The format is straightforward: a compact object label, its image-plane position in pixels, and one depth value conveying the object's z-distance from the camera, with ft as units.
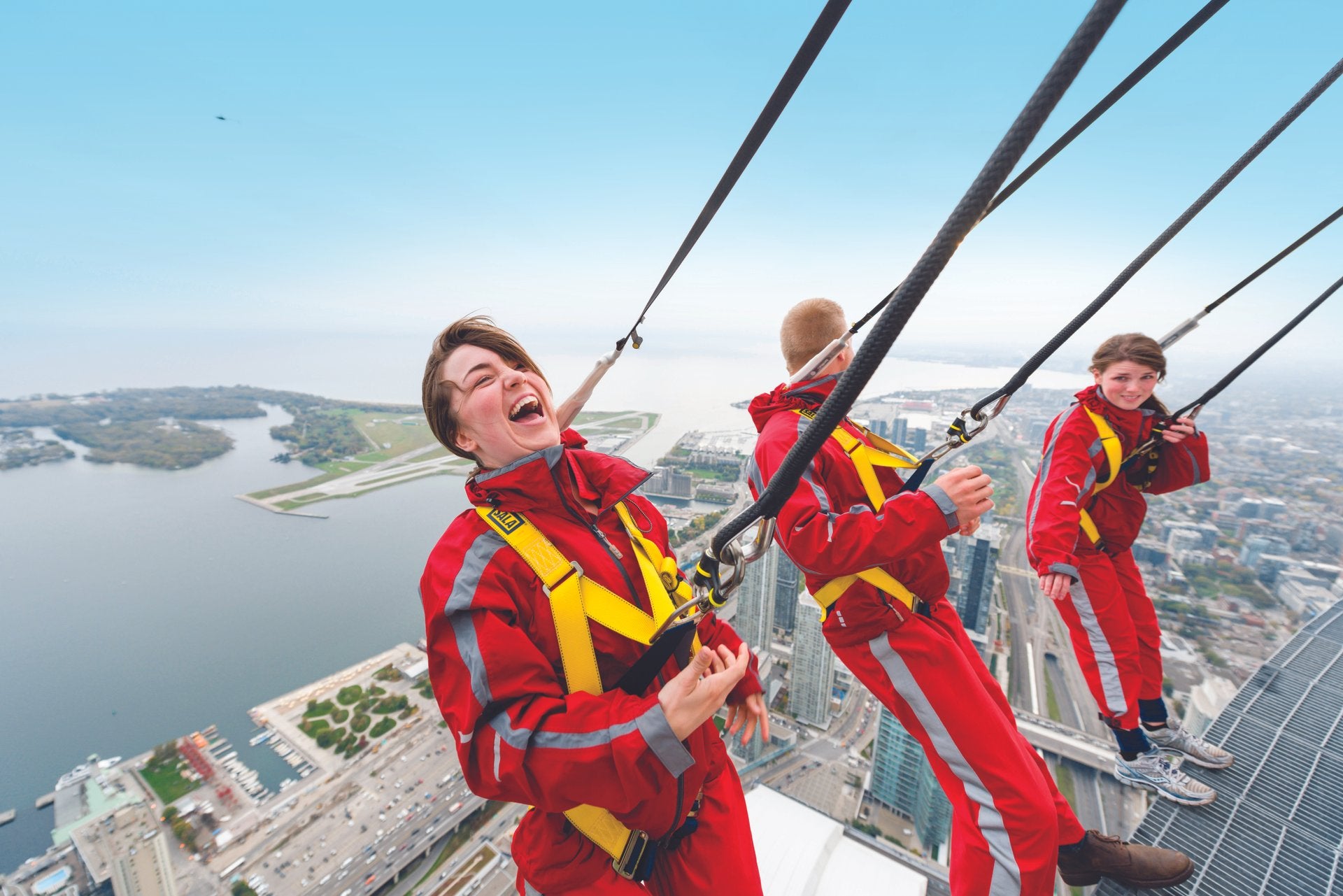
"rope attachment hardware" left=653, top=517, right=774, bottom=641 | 3.24
